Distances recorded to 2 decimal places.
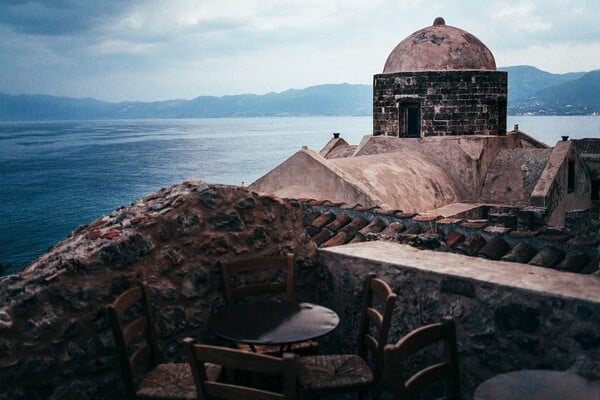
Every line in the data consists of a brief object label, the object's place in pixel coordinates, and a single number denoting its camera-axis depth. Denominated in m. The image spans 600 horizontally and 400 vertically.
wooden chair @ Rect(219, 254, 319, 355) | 4.29
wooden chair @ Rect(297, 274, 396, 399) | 3.43
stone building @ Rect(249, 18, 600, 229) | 15.15
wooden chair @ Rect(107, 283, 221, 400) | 3.33
